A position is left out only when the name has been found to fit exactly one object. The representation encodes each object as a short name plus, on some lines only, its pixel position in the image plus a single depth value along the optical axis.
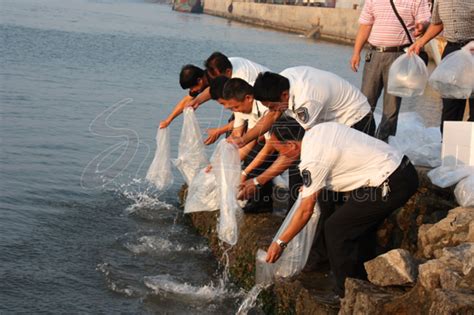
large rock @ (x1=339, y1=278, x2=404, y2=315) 4.83
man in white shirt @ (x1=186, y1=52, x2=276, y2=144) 7.21
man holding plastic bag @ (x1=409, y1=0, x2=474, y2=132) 7.02
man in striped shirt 7.63
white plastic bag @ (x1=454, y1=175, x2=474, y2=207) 5.81
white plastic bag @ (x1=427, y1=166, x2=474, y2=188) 6.13
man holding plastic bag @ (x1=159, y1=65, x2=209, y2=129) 7.81
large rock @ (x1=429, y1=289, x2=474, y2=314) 4.08
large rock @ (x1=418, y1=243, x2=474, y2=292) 4.51
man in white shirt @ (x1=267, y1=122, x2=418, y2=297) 4.98
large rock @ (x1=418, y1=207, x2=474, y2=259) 5.54
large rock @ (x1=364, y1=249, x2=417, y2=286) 5.02
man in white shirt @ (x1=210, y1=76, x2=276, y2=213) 6.07
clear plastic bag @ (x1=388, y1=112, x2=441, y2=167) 7.27
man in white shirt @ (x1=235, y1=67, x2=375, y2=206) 5.70
